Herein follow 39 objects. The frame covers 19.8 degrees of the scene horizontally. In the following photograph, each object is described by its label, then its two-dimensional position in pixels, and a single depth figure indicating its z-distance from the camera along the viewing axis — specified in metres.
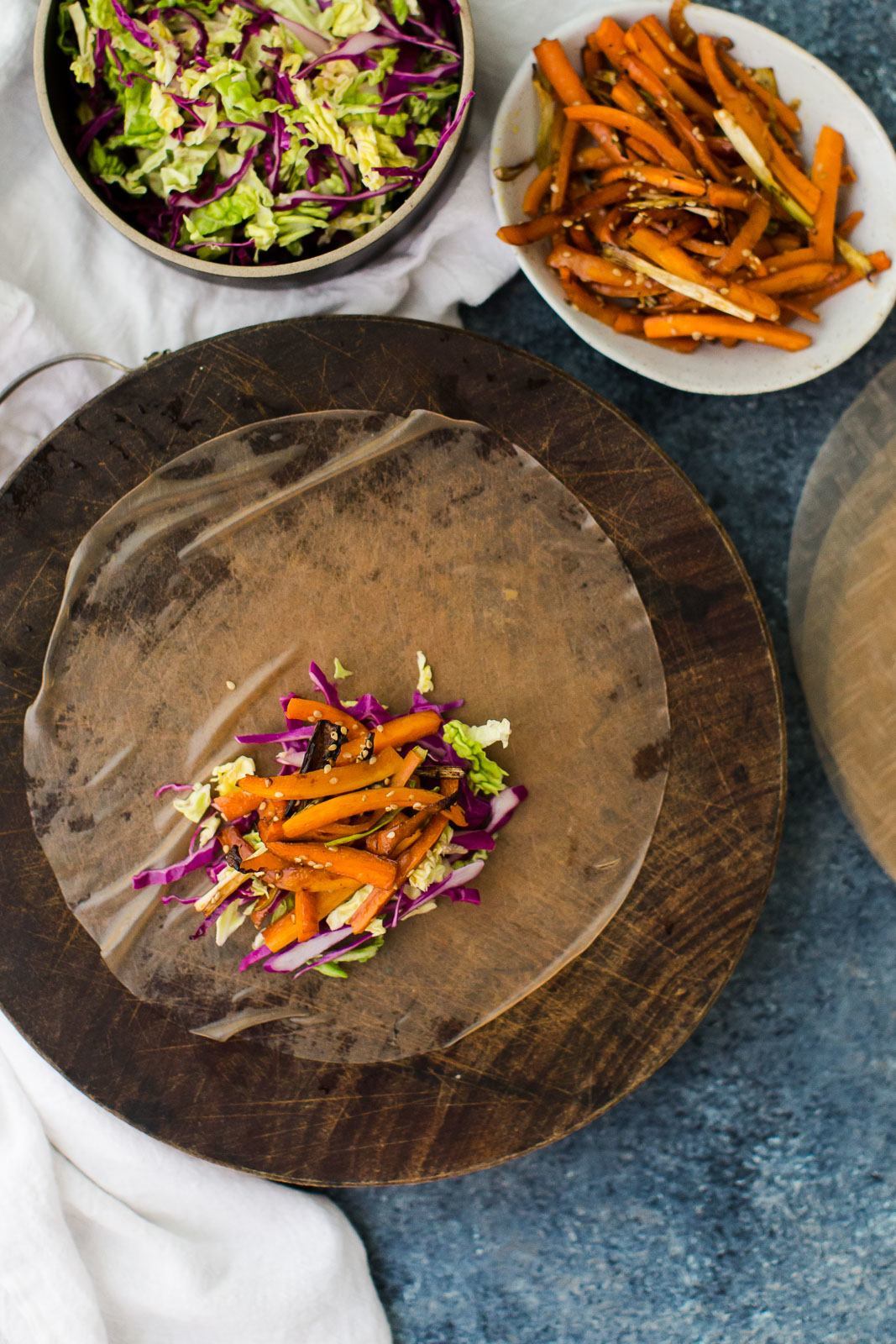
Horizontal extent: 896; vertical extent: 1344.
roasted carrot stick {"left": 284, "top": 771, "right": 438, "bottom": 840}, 0.85
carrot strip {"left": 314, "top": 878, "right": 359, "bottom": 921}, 0.87
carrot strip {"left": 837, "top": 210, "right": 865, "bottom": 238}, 0.89
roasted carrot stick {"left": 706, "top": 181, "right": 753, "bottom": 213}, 0.87
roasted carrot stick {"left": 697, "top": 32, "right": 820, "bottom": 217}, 0.87
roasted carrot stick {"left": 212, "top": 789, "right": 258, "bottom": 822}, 0.86
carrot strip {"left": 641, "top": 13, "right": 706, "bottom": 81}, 0.87
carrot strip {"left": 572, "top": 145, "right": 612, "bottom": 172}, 0.88
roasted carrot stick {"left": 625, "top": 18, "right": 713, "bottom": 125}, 0.87
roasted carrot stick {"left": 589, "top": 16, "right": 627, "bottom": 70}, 0.87
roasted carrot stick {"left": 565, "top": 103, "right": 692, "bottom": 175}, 0.87
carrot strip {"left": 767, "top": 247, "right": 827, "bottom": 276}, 0.88
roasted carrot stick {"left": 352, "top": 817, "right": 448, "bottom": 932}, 0.85
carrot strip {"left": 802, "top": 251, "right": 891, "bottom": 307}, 0.88
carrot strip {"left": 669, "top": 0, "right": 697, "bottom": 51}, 0.87
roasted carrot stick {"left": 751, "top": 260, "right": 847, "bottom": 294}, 0.87
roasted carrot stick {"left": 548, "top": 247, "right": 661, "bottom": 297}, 0.88
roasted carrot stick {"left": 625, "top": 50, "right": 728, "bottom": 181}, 0.87
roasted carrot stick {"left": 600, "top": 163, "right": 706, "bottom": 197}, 0.86
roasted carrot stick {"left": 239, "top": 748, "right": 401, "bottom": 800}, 0.85
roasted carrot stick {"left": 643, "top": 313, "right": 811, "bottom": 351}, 0.88
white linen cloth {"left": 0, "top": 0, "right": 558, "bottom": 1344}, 0.91
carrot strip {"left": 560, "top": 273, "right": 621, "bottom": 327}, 0.89
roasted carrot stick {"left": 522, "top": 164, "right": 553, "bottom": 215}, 0.88
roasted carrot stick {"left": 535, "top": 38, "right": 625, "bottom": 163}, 0.87
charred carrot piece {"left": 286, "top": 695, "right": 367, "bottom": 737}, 0.86
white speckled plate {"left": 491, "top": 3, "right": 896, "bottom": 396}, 0.88
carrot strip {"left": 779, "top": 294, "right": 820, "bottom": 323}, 0.88
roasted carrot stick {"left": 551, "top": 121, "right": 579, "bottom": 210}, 0.88
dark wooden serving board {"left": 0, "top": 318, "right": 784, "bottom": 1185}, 0.88
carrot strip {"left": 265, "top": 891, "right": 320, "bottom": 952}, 0.86
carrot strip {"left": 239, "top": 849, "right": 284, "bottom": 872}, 0.86
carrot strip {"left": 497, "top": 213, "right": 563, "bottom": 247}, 0.88
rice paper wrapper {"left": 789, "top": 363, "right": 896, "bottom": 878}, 0.93
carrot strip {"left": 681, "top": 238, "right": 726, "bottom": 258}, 0.87
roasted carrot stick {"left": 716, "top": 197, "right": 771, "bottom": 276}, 0.87
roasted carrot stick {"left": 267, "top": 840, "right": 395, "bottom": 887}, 0.85
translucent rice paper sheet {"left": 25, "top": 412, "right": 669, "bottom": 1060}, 0.88
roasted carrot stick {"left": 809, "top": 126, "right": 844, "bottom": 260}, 0.88
